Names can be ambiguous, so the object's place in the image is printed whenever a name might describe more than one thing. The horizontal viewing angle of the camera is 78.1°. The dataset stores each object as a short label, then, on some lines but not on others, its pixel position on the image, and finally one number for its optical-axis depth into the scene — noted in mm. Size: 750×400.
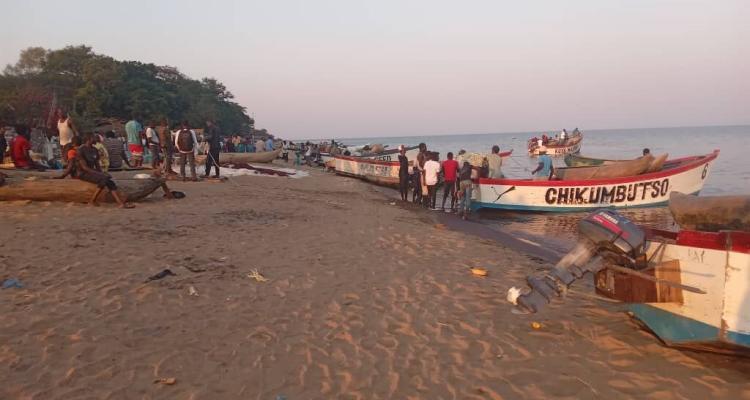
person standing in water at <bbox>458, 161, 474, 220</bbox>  12750
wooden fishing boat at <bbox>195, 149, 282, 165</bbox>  22755
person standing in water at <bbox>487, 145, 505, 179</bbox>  14750
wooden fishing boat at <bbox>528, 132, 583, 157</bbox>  42594
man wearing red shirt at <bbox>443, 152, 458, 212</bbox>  13570
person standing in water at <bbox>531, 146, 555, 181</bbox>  14892
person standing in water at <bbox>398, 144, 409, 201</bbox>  15086
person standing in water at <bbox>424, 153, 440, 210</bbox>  13445
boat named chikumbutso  13180
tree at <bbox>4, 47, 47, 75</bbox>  42875
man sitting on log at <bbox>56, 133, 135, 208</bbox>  8844
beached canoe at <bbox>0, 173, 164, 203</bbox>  8680
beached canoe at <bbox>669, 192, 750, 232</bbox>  4172
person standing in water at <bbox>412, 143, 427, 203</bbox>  14414
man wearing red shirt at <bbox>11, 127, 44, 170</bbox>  11883
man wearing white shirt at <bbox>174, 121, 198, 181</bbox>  12636
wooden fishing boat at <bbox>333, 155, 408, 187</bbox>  21344
